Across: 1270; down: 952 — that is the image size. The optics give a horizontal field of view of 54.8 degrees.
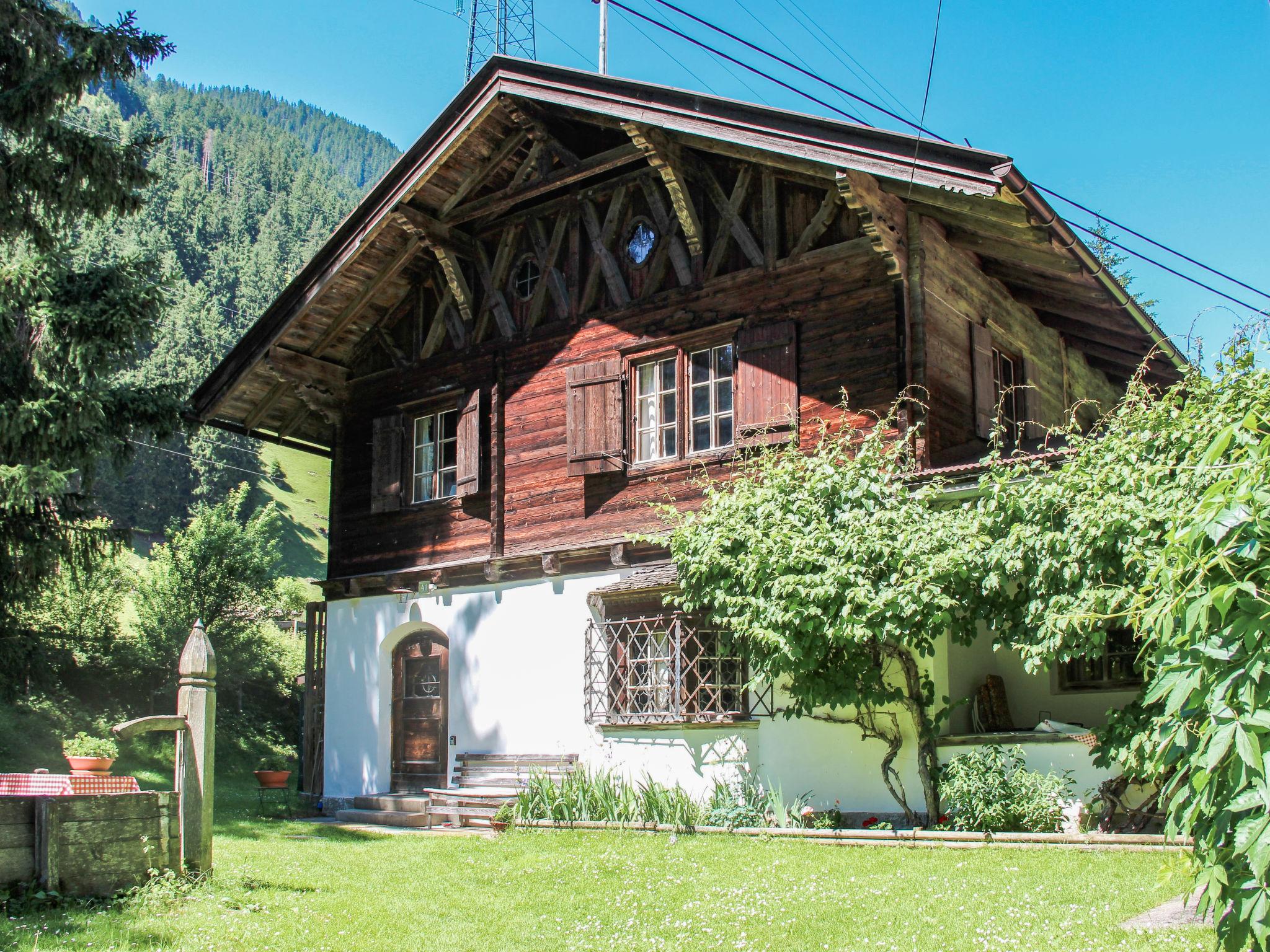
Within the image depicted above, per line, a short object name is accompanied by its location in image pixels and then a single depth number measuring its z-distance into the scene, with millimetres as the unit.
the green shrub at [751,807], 11820
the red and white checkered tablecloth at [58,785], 9344
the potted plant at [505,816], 13031
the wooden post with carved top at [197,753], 8578
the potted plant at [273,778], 16281
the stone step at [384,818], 14586
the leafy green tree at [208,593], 26672
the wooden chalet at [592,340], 12727
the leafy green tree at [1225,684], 3369
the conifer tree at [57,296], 13531
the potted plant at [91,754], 10141
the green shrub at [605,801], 12133
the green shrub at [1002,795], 10336
